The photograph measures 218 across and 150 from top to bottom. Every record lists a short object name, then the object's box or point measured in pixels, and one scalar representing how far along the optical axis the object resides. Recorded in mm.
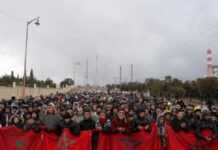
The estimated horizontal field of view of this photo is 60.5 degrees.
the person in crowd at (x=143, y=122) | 5573
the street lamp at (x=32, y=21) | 17716
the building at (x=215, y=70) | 71733
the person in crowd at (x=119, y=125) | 5455
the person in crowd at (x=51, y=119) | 5666
